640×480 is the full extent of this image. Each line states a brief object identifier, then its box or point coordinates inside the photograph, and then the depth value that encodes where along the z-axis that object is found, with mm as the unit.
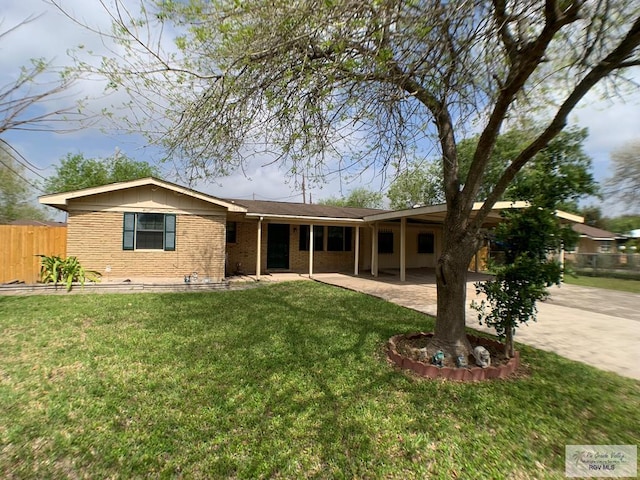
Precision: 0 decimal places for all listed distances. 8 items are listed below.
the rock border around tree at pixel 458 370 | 3969
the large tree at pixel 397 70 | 3252
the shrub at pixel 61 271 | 9537
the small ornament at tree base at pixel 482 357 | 4148
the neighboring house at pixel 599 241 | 28109
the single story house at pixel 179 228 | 10508
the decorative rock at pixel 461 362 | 4152
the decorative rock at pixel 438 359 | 4125
